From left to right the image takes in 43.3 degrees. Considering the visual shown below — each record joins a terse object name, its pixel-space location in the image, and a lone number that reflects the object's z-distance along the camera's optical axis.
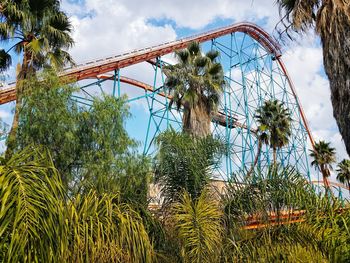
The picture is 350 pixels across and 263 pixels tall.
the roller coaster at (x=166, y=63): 19.25
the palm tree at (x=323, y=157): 33.50
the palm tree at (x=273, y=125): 28.17
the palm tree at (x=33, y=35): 11.70
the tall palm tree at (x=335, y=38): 6.79
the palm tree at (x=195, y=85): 16.28
